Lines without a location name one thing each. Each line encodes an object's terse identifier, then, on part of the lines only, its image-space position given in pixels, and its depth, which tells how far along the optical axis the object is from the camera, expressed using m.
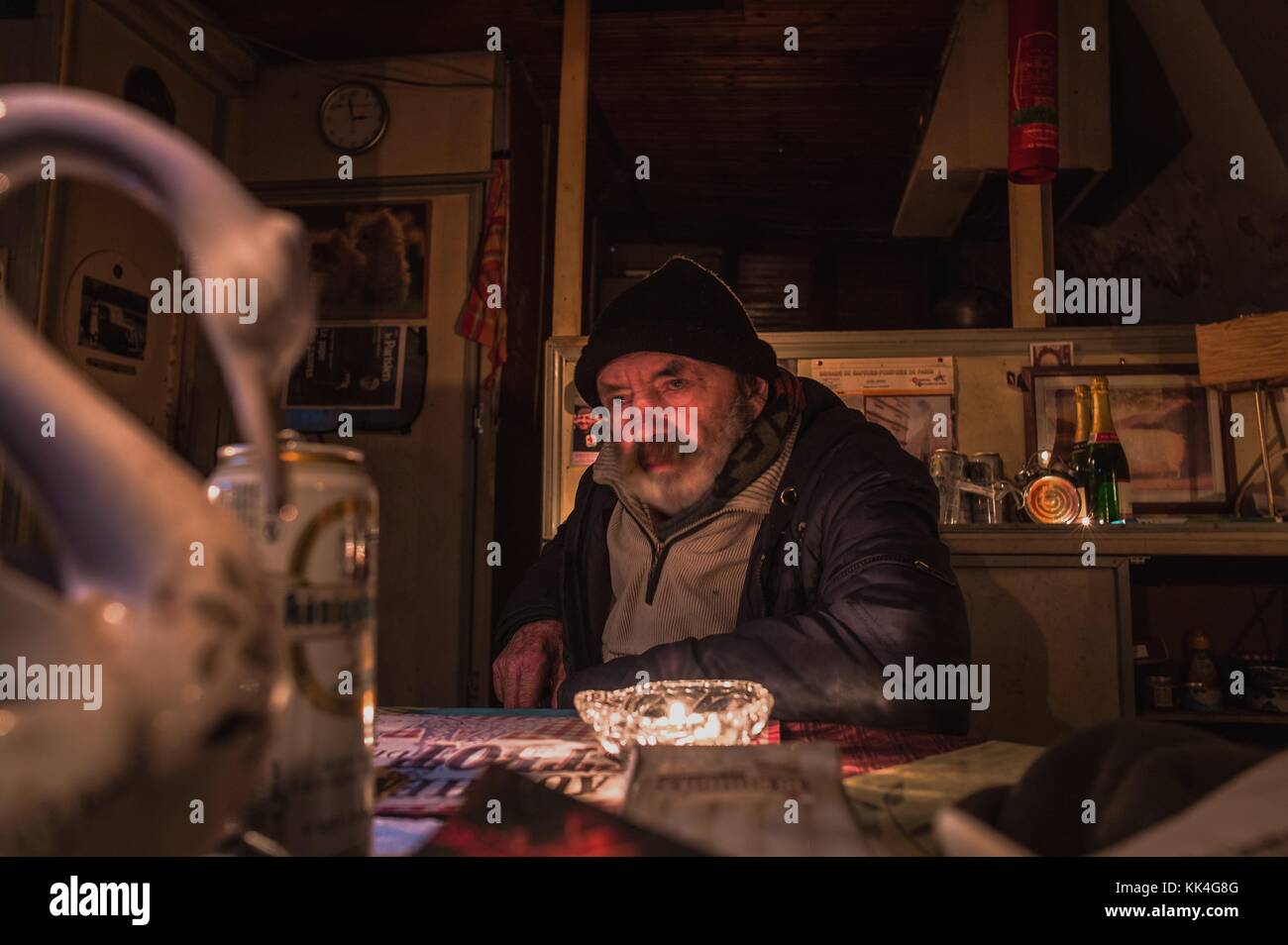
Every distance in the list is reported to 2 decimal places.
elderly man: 1.37
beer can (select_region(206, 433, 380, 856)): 0.39
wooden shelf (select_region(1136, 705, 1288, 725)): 1.85
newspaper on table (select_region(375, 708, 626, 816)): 0.55
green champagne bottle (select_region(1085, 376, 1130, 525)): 2.05
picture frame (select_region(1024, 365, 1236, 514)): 2.13
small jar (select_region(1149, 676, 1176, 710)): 1.97
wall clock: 3.31
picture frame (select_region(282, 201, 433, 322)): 3.25
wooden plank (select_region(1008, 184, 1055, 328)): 2.43
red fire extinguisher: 2.36
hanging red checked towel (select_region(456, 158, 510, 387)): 3.15
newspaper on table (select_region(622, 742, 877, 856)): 0.41
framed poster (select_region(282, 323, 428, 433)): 3.21
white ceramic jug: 0.26
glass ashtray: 0.65
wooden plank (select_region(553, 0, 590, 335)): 2.57
